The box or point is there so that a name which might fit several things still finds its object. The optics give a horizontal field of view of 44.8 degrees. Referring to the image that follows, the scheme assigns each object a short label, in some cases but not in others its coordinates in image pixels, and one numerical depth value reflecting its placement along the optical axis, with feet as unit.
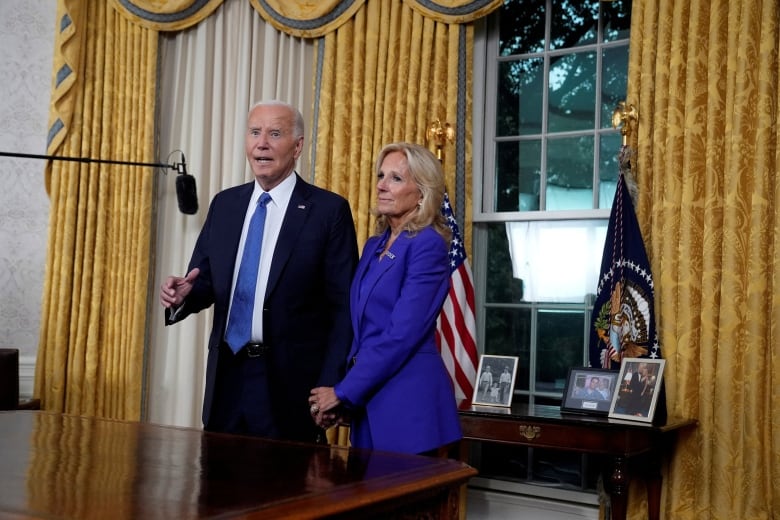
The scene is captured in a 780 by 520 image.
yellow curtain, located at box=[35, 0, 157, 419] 18.11
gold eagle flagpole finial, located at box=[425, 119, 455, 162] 14.82
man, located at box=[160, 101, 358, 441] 8.89
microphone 17.20
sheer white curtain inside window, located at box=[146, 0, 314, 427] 17.40
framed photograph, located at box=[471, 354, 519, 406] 13.55
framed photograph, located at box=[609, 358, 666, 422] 12.12
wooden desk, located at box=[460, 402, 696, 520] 11.77
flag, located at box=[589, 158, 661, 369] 13.03
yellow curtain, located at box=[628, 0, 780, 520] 12.31
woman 8.76
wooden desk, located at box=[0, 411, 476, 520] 4.09
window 15.10
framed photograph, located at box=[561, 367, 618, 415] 12.67
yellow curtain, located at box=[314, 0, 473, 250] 15.34
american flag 14.26
